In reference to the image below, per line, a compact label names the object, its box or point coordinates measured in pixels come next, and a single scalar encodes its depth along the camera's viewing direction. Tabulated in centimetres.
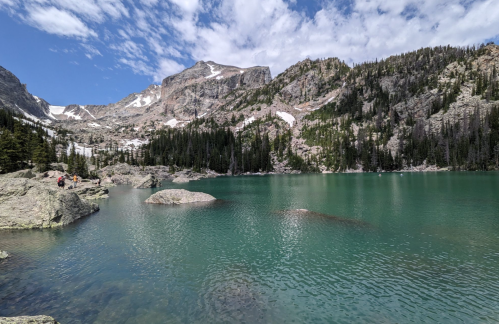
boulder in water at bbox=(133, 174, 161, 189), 7288
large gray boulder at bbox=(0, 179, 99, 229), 2477
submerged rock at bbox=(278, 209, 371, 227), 2638
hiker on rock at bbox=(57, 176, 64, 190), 4114
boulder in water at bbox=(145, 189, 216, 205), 4212
